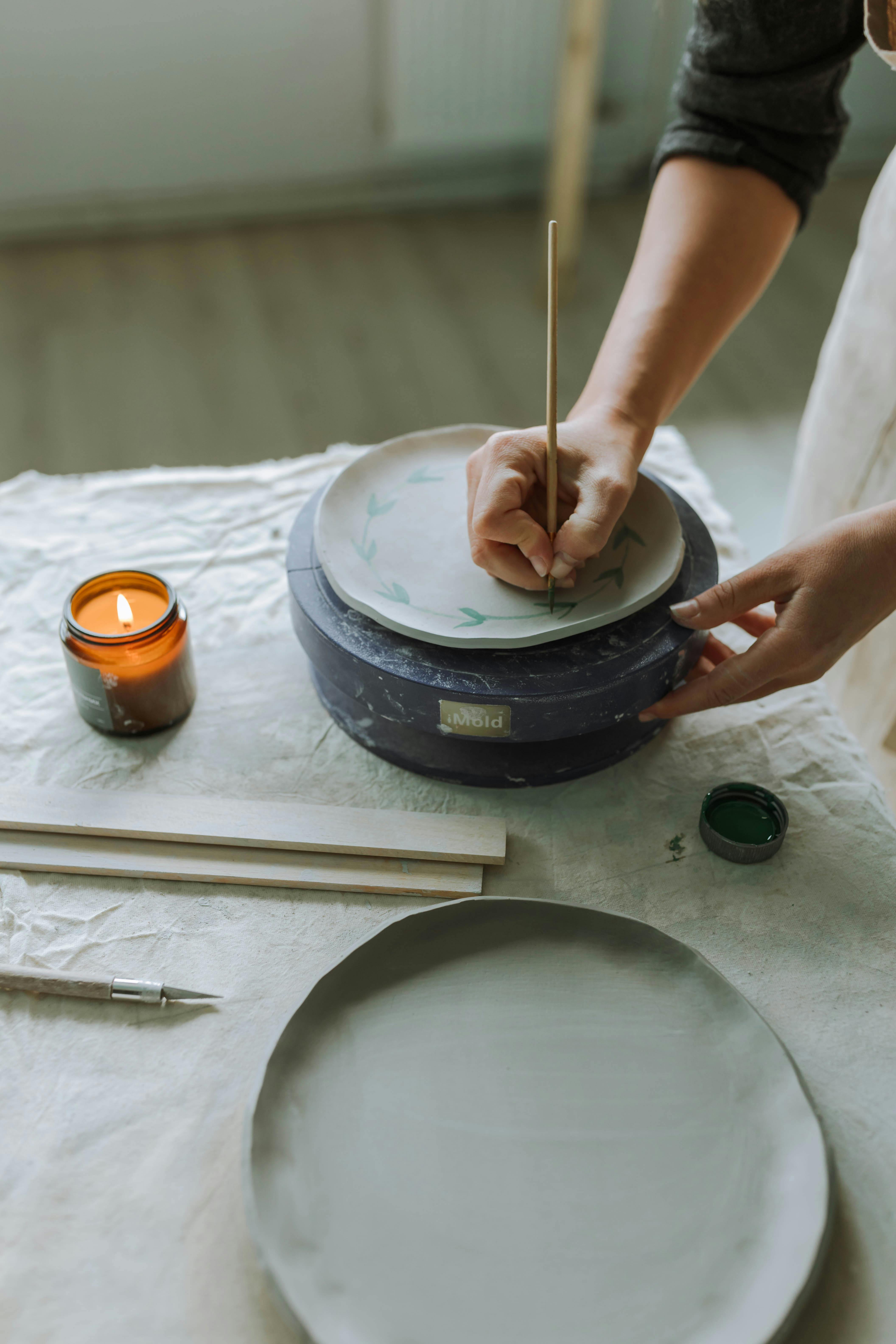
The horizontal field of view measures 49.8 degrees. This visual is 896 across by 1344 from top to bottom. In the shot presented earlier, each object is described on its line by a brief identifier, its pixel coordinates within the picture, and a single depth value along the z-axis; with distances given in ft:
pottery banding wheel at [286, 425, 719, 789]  2.73
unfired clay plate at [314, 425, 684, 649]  2.83
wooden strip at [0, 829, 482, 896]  2.77
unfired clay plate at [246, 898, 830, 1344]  1.90
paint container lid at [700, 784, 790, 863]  2.82
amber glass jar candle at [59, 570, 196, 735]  2.93
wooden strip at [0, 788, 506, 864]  2.84
